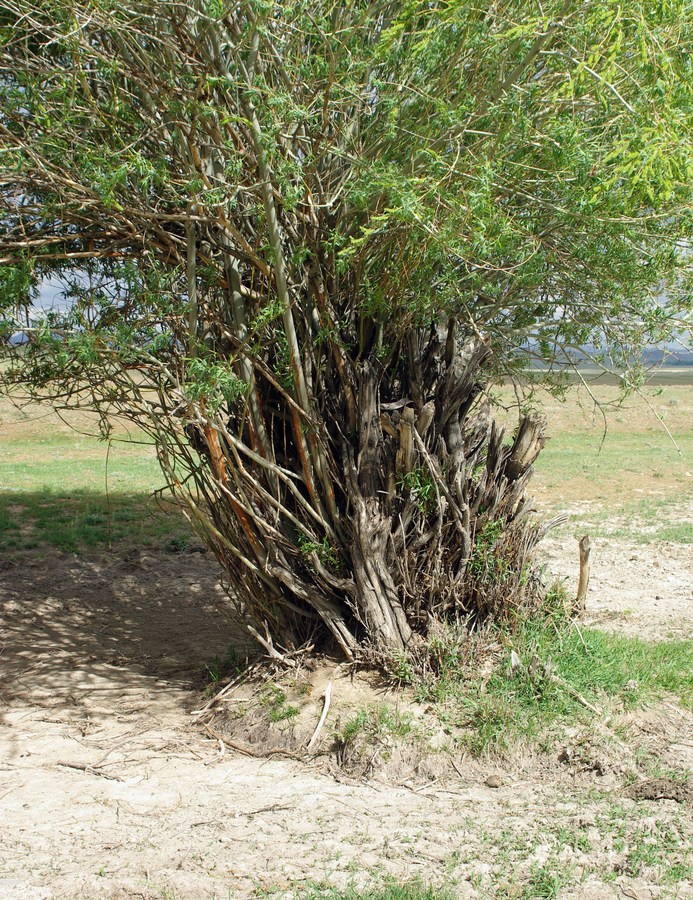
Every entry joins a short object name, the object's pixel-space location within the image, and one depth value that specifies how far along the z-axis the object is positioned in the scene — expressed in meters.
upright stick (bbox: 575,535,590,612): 5.65
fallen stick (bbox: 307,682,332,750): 4.60
